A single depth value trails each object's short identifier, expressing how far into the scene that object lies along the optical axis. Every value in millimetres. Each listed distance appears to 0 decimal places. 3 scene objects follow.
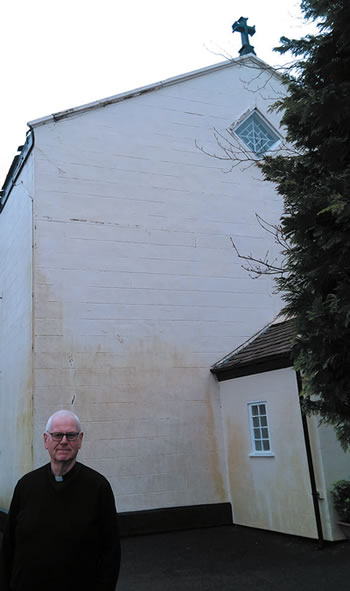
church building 9586
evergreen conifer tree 4051
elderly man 2852
